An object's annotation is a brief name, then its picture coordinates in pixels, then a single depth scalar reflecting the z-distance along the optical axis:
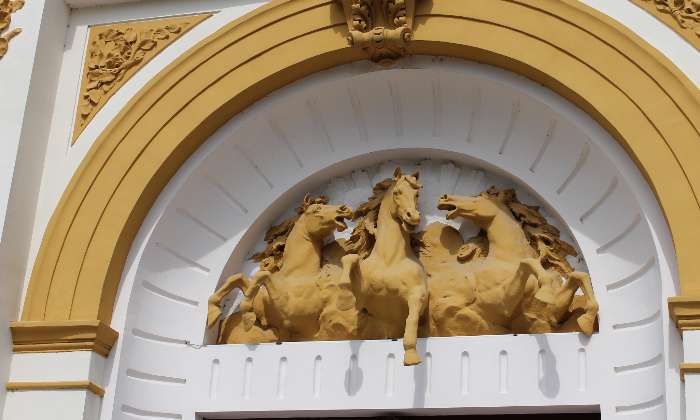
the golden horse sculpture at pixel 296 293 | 5.60
